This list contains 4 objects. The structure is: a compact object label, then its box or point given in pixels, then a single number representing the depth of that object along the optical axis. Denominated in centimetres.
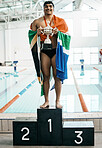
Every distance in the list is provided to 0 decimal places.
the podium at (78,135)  295
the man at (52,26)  325
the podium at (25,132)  301
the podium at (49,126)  298
